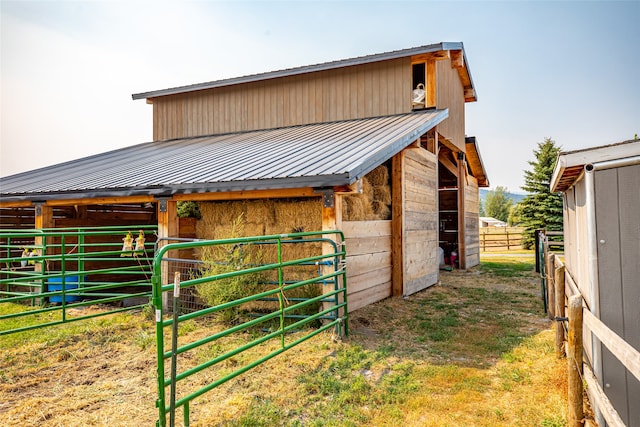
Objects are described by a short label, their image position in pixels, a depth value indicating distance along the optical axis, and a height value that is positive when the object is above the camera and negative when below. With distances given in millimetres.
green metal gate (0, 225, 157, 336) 6471 -1149
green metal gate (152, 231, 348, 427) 2998 -1036
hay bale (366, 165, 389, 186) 8016 +972
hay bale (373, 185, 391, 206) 8078 +621
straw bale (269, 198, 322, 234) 6834 +178
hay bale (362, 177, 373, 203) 7534 +657
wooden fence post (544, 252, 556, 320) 6380 -1012
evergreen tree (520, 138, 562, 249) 24953 +1383
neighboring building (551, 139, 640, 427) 2922 -245
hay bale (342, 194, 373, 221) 6777 +297
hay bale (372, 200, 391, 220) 7984 +300
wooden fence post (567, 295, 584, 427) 2920 -1049
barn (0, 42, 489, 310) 6781 +1248
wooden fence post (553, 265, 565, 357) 4840 -1038
